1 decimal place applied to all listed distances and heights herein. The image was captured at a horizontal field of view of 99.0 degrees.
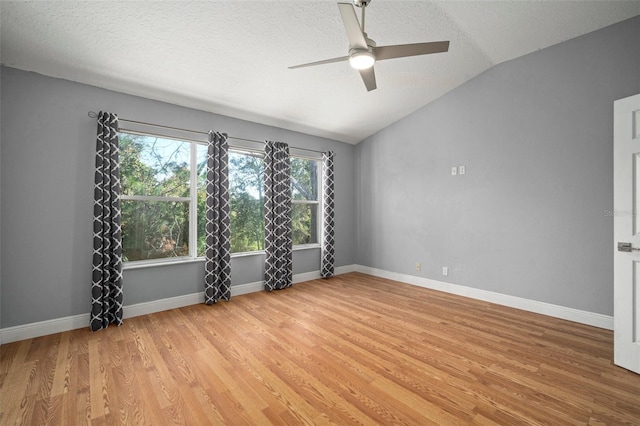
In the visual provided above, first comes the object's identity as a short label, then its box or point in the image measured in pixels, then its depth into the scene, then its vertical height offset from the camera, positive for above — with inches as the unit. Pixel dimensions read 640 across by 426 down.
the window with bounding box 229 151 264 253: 162.2 +7.2
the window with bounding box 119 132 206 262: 128.4 +7.6
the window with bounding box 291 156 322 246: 192.7 +9.9
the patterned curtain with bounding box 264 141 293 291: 166.9 -3.0
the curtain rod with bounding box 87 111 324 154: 116.6 +41.9
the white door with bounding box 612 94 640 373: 82.0 -5.4
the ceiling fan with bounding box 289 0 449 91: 71.0 +47.0
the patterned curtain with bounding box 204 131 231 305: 143.2 -6.1
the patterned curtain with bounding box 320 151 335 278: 199.0 -2.0
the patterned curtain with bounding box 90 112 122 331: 112.8 -8.9
